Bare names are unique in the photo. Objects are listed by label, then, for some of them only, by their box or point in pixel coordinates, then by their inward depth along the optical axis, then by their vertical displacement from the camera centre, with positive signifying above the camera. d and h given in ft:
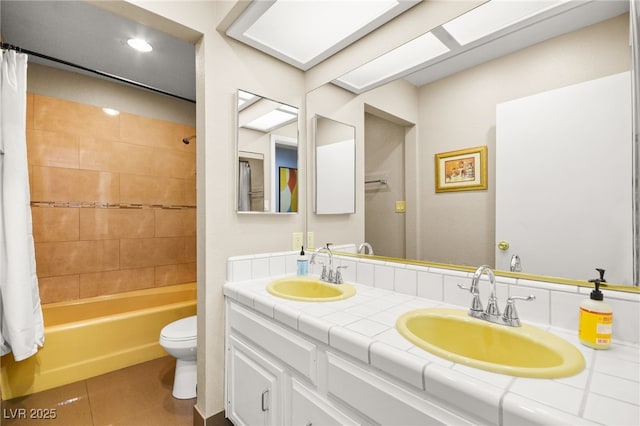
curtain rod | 5.55 +3.53
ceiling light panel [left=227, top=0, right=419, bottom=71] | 4.58 +3.37
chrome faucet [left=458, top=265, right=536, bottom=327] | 3.07 -1.05
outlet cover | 6.30 -0.56
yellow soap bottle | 2.55 -0.98
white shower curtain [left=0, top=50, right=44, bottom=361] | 5.41 -0.04
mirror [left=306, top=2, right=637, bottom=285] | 3.03 +1.44
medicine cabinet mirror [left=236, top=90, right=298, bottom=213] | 5.43 +1.24
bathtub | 6.20 -3.11
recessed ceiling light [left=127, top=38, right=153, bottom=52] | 6.65 +4.13
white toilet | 5.90 -2.90
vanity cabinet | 2.44 -1.88
